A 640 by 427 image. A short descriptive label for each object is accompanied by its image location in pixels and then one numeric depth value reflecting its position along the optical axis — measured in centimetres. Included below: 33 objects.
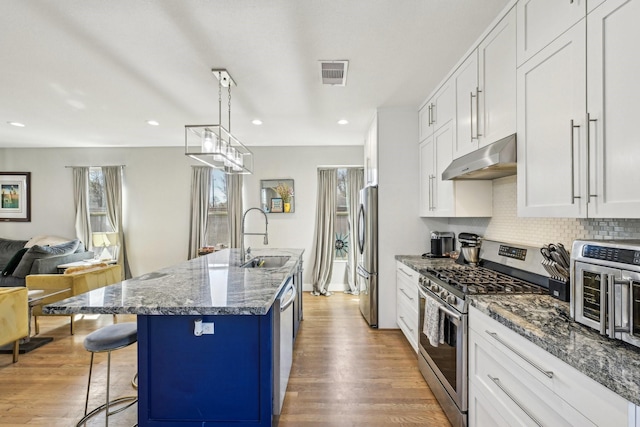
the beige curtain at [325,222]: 554
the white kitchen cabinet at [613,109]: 112
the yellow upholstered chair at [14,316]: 270
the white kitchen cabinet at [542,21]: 138
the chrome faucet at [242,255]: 308
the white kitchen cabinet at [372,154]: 378
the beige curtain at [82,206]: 566
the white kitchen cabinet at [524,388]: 96
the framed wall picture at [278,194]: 564
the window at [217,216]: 571
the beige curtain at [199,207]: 558
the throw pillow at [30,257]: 436
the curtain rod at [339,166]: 557
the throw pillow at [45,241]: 539
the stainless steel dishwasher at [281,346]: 196
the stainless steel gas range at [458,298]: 181
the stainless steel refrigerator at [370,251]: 367
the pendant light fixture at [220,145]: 257
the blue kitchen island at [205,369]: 173
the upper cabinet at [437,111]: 278
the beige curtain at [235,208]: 554
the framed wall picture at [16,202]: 573
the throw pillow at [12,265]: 446
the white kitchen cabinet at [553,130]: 136
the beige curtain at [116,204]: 563
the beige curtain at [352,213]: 551
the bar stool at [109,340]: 186
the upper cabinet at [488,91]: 188
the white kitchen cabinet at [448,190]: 278
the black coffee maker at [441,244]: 337
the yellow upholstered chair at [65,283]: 349
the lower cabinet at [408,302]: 289
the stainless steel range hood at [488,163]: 181
